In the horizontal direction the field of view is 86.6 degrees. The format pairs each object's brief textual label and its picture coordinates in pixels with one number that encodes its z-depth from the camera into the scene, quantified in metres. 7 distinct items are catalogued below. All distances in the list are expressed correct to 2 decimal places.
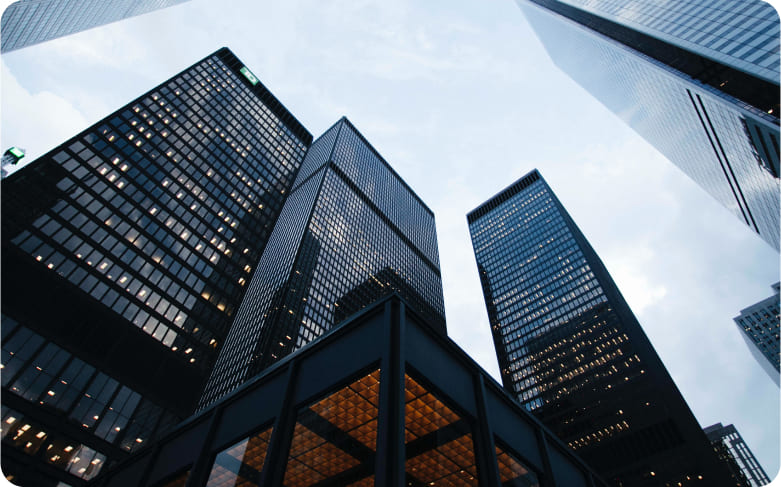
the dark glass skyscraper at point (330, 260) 97.75
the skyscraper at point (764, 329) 164.38
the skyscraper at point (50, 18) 65.06
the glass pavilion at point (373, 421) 13.73
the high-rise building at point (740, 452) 170.88
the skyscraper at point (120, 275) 46.28
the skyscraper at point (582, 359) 99.19
